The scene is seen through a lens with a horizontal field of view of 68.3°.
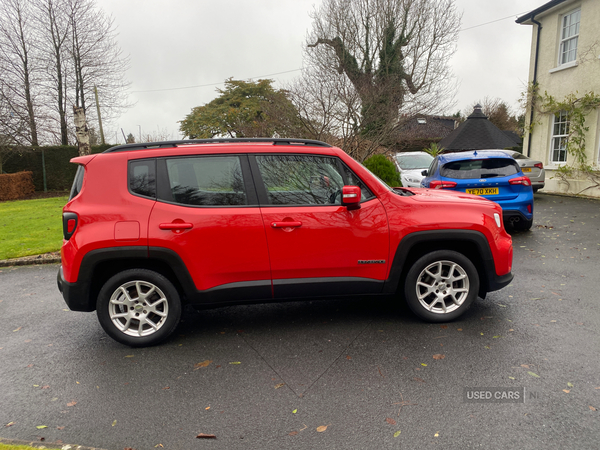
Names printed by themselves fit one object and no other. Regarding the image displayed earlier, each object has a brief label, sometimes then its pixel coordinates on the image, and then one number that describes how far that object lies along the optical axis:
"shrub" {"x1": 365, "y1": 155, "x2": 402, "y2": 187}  12.63
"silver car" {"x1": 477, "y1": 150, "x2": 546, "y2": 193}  14.20
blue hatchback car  8.30
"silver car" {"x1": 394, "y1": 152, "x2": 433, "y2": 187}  14.07
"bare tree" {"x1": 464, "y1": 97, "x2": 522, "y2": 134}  52.34
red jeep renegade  3.98
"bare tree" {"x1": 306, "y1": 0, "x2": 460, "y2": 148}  24.06
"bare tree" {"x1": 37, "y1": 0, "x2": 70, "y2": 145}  26.05
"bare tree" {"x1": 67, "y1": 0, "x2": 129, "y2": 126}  26.50
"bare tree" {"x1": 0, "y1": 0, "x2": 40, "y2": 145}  22.66
